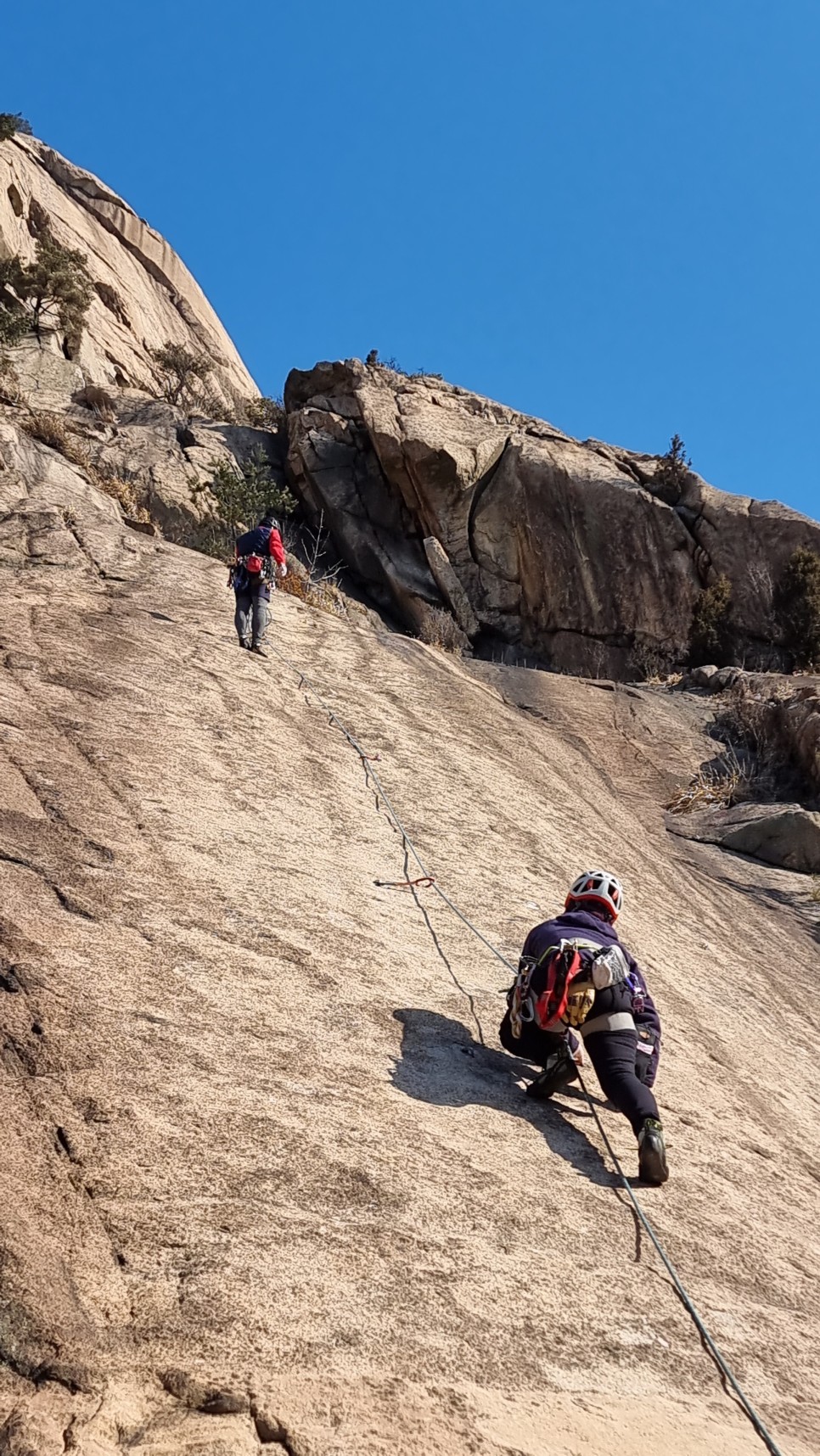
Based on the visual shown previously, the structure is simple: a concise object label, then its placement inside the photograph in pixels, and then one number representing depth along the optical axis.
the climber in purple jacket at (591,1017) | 4.78
